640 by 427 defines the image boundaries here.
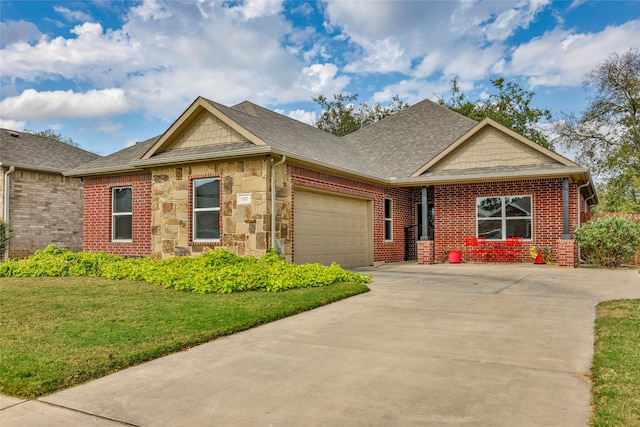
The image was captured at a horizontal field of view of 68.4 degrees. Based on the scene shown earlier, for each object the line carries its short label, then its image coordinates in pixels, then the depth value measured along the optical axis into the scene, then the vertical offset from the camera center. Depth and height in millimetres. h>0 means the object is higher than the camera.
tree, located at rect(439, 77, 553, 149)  35750 +9082
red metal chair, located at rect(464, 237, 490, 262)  16609 -764
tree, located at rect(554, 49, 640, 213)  30156 +6688
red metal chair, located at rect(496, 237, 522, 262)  16172 -785
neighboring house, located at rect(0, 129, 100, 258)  17703 +1310
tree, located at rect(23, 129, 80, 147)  52394 +10561
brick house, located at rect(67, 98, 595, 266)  12273 +1146
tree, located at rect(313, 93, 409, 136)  42116 +10401
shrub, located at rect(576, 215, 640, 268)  14078 -391
